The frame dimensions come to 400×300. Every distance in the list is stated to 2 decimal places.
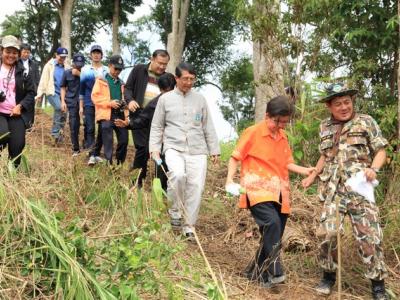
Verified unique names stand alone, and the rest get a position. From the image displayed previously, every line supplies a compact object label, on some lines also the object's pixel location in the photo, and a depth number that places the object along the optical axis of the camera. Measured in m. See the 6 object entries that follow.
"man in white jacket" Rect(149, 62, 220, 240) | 5.11
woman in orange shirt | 4.18
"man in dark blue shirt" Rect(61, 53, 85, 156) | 8.27
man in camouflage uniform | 3.90
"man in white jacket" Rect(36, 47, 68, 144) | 8.98
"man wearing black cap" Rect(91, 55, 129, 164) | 6.82
